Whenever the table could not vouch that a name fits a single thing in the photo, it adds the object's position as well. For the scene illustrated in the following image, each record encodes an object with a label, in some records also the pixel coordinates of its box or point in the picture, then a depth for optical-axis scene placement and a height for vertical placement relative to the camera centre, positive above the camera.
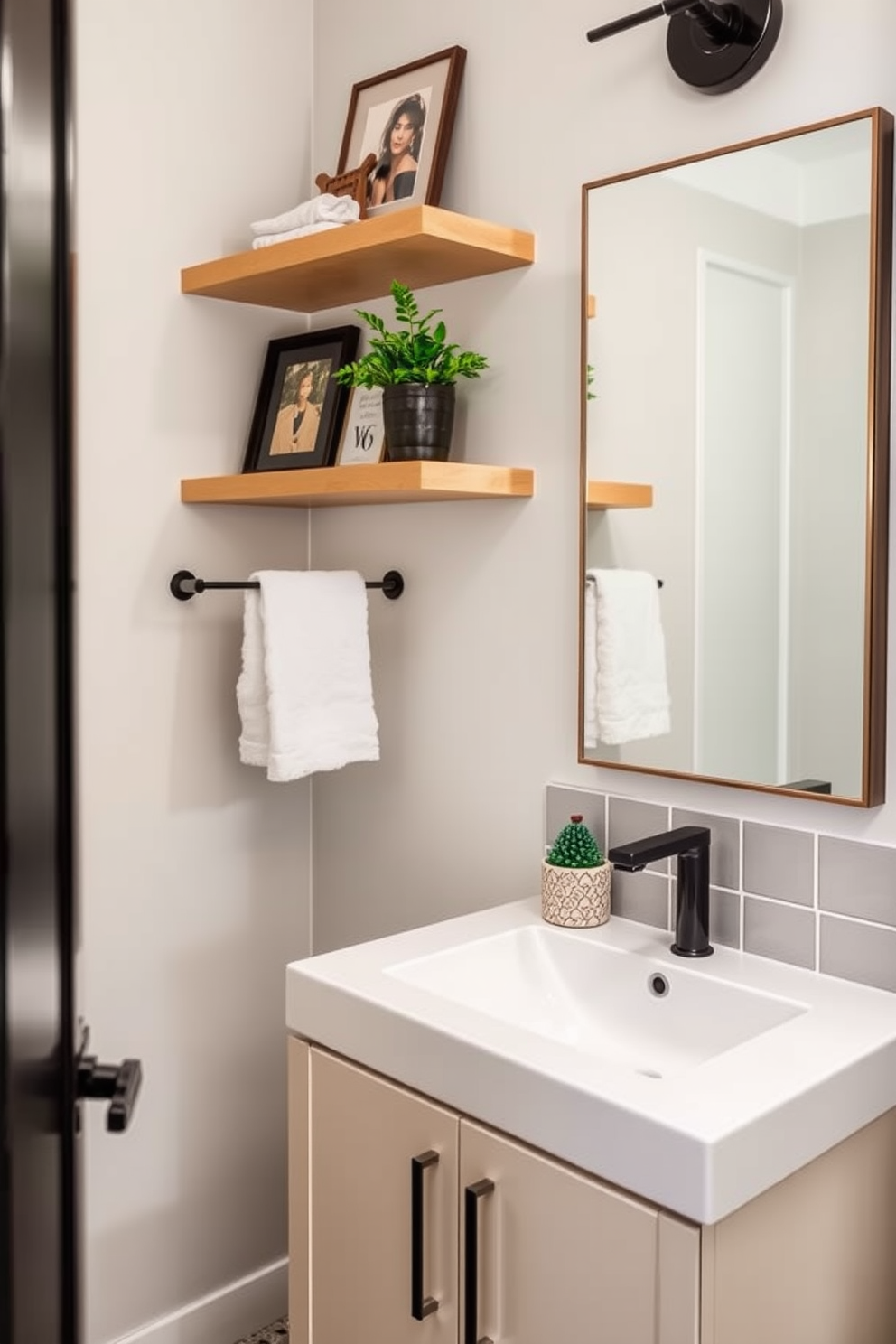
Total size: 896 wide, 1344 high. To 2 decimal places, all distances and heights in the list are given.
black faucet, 1.59 -0.32
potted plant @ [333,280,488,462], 1.81 +0.39
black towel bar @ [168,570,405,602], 1.98 +0.09
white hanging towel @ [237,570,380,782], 1.94 -0.06
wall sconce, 1.52 +0.76
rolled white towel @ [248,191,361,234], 1.86 +0.65
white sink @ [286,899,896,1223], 1.16 -0.44
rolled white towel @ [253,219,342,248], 1.87 +0.62
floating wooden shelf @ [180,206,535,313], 1.72 +0.57
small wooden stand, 1.97 +0.73
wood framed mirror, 1.46 +0.23
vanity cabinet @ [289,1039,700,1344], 1.19 -0.64
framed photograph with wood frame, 1.92 +0.82
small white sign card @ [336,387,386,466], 1.99 +0.34
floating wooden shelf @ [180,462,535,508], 1.71 +0.23
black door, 0.60 -0.04
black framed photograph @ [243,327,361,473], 2.04 +0.40
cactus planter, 1.72 -0.34
